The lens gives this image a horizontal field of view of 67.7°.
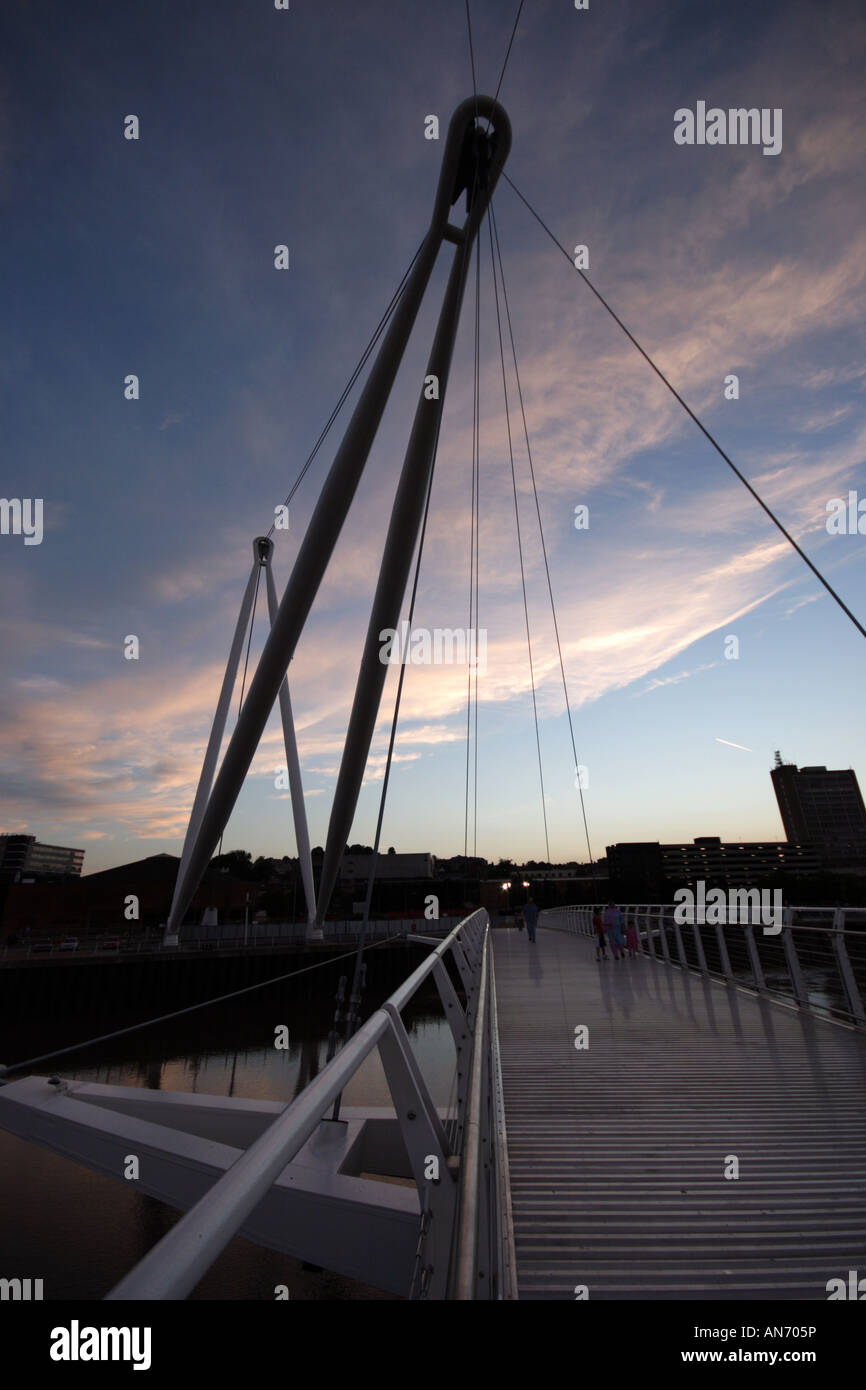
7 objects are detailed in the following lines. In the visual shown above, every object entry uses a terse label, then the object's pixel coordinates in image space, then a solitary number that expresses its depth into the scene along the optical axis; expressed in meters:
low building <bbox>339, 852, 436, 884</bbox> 74.00
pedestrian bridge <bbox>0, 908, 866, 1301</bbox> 2.13
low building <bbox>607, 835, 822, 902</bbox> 129.50
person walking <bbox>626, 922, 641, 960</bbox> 14.98
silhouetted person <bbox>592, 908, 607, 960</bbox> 14.31
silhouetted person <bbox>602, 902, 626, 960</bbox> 14.27
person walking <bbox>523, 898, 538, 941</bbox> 19.78
